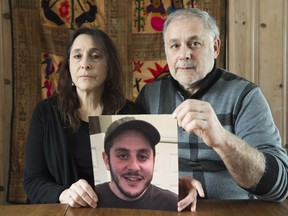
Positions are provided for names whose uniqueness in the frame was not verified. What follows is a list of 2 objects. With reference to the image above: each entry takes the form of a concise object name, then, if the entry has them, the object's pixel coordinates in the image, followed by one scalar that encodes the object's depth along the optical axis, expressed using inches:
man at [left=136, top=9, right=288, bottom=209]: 49.4
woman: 49.4
